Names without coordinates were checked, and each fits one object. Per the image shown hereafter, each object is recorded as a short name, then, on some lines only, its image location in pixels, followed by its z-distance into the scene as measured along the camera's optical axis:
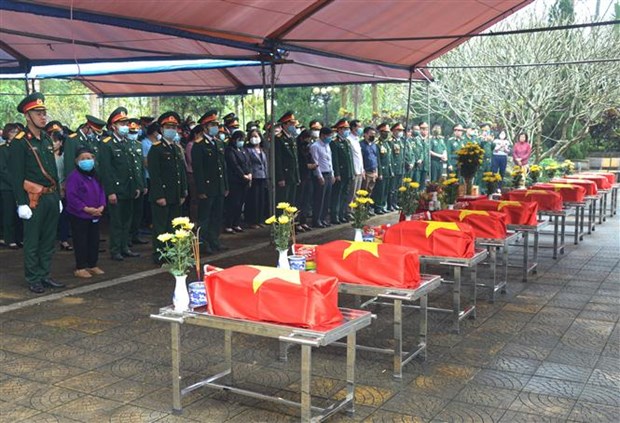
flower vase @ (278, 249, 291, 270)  4.02
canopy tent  6.04
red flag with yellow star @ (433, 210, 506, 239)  5.55
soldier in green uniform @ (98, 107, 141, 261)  7.61
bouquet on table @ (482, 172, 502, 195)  8.09
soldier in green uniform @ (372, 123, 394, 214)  12.41
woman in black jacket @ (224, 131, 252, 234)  9.90
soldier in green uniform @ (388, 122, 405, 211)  12.88
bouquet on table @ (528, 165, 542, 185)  10.68
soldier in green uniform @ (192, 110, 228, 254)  7.97
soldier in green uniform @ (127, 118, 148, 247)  8.03
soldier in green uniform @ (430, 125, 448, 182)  15.02
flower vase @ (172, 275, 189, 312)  3.39
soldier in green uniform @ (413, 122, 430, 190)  14.03
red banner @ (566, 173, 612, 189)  10.11
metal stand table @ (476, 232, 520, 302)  5.46
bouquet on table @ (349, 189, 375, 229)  4.91
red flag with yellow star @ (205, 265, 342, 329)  3.10
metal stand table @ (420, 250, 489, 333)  4.60
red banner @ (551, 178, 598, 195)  9.24
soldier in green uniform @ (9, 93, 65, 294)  5.87
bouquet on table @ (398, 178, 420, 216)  5.80
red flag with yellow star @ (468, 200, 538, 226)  6.42
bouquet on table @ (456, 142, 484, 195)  8.06
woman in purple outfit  6.62
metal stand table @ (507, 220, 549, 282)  6.34
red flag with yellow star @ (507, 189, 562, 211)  7.44
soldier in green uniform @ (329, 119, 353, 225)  11.04
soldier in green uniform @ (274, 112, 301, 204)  9.91
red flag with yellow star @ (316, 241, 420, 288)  3.88
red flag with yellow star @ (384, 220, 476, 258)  4.66
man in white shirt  11.41
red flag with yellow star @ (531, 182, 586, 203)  8.33
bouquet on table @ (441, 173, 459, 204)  6.59
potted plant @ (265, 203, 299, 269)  4.03
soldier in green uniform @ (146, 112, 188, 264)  7.33
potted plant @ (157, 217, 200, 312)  3.40
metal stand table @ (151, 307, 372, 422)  3.02
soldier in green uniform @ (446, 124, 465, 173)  15.57
